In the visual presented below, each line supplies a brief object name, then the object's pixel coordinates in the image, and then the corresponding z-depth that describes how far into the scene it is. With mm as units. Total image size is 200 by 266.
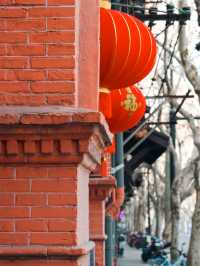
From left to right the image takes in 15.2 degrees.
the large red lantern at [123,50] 6230
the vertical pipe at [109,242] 11273
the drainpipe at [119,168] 12090
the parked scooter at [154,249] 30031
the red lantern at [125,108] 8789
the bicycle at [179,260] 23147
